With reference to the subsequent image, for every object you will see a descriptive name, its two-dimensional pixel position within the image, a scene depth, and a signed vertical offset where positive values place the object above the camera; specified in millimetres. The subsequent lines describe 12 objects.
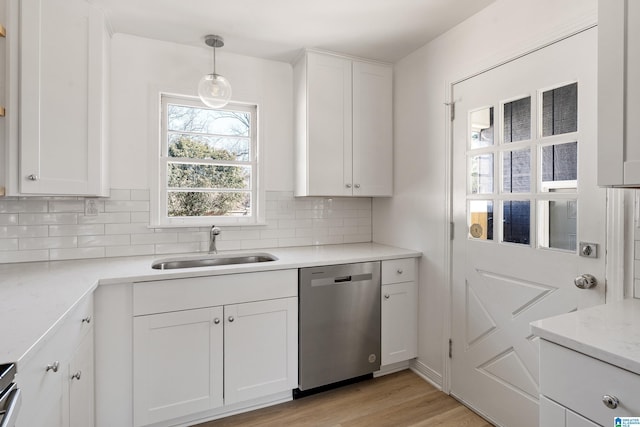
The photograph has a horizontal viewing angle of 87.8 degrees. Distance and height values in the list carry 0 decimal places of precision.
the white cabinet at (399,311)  2434 -746
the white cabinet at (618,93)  1071 +399
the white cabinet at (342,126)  2572 +685
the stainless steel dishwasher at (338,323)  2174 -758
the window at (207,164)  2533 +375
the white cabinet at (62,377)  946 -579
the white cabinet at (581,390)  922 -534
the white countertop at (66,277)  996 -342
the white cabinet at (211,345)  1806 -781
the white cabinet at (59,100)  1762 +617
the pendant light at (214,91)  2256 +822
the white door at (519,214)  1564 -11
